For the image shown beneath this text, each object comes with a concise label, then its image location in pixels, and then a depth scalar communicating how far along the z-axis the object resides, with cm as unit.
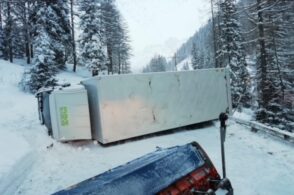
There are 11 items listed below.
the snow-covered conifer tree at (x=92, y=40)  2201
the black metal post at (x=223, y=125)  322
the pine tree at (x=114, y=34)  2805
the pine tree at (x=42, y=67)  1663
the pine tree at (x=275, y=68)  1136
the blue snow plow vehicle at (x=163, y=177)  254
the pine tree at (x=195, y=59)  4336
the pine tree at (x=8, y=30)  2389
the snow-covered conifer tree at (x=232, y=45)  2027
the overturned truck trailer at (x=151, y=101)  739
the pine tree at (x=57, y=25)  1912
